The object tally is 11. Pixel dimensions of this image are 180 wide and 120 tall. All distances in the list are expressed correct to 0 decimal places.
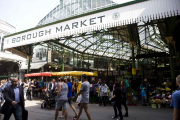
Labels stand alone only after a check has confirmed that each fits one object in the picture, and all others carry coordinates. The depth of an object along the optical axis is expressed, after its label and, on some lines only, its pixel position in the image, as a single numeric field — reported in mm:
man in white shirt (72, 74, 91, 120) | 5348
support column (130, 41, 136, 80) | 13280
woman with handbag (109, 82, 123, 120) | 6128
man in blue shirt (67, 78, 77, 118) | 6391
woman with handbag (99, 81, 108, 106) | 9916
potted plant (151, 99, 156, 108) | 9188
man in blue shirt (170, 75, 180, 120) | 2562
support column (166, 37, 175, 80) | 10976
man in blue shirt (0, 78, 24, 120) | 4160
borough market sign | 7523
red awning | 14533
